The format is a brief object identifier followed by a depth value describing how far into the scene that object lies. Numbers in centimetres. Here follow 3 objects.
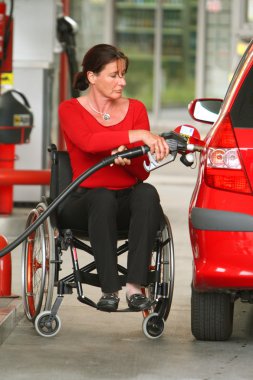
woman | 1036
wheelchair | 1046
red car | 943
